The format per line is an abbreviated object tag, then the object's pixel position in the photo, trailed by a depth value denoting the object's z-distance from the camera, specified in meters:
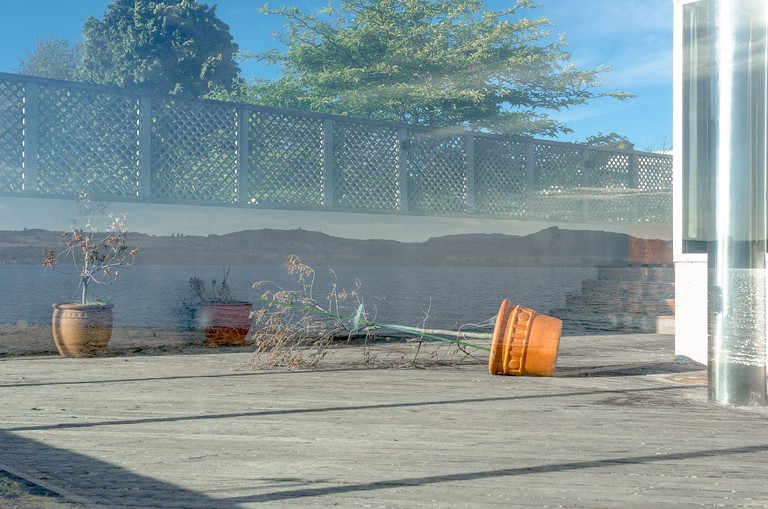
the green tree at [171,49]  10.17
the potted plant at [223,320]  7.22
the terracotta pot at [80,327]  6.21
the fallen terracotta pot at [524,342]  5.13
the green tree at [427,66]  10.37
